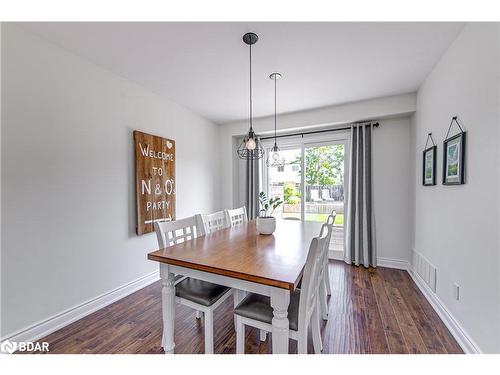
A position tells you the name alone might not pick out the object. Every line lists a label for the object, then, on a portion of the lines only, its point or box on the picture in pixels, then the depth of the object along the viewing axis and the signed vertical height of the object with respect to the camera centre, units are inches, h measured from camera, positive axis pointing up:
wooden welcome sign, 100.3 +2.4
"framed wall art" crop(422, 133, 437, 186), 86.2 +8.3
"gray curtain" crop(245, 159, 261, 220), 159.6 -1.5
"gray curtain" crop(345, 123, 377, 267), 126.5 -10.8
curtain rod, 134.4 +35.0
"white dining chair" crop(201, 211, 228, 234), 84.3 -16.0
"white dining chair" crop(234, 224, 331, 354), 45.7 -30.0
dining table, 44.6 -18.6
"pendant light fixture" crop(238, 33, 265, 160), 67.8 +18.0
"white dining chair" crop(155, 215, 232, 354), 56.1 -29.6
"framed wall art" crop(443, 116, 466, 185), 65.7 +8.4
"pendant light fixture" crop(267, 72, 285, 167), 92.3 +46.7
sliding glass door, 141.4 +2.7
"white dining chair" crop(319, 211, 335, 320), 73.0 -39.1
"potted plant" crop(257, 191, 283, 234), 79.8 -15.1
